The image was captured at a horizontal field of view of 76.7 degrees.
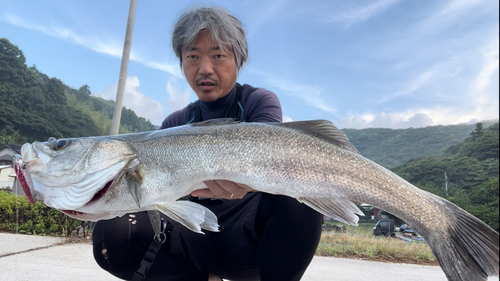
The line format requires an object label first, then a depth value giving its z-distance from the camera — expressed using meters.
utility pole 5.41
